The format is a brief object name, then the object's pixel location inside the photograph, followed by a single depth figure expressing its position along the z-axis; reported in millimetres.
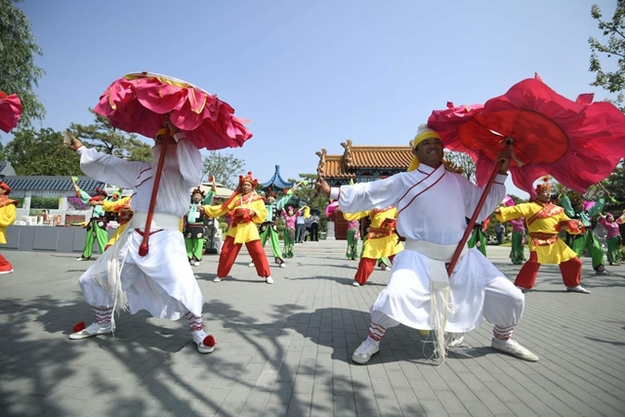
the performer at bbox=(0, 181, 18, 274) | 7641
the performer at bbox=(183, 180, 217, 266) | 10633
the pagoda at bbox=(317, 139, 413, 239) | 24484
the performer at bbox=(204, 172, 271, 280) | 7139
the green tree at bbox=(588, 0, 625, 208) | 11133
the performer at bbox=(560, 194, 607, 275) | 9844
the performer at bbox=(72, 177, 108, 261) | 10508
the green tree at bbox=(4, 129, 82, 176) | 28344
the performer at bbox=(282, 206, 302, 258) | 13148
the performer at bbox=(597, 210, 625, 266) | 12558
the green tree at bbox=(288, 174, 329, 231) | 28141
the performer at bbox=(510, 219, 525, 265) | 12516
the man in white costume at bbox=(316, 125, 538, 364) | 3004
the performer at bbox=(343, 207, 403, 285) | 6891
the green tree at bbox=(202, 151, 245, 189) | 36156
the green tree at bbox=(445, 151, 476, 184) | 27609
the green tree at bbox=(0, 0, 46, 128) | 13328
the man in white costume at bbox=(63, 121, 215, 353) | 3234
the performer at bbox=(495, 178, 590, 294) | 6660
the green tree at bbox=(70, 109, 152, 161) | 29797
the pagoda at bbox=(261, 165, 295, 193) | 25298
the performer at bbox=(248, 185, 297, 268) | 9922
